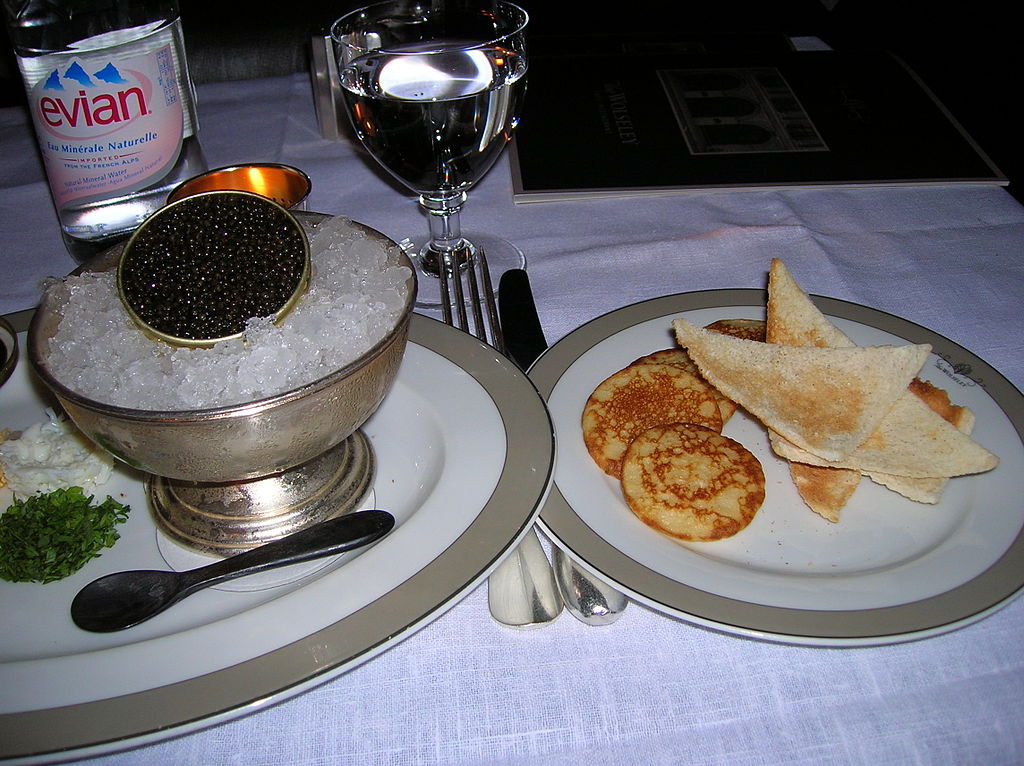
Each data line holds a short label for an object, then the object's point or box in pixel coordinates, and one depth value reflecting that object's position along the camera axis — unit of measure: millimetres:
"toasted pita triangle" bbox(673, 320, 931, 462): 389
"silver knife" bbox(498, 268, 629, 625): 348
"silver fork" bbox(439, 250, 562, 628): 347
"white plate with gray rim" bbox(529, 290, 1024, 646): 327
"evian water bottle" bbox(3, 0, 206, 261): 464
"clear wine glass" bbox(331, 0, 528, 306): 495
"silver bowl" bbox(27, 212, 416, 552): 324
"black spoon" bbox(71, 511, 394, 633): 342
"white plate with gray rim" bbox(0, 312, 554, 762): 302
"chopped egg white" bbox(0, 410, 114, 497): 397
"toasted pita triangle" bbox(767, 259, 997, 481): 373
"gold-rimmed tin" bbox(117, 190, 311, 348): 362
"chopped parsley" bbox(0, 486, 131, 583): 361
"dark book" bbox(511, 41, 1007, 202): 603
